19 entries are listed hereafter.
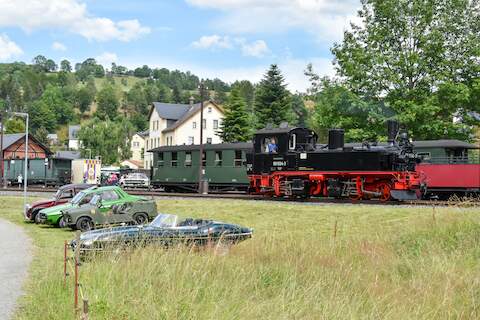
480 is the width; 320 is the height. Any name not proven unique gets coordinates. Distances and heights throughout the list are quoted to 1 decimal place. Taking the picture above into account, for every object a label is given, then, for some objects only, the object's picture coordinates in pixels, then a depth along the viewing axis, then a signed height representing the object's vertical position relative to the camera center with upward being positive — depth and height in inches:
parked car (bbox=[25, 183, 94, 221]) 898.1 -47.4
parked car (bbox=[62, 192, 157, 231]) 755.4 -55.9
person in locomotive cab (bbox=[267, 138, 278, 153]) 1023.3 +42.0
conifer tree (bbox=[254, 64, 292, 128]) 2640.3 +314.1
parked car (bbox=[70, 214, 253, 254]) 465.1 -53.8
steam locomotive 895.7 +5.5
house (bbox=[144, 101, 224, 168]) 3420.3 +282.3
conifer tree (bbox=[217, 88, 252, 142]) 2544.3 +212.9
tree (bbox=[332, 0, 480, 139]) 1244.5 +243.8
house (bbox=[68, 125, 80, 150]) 6274.6 +330.4
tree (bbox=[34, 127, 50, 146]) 4776.1 +283.1
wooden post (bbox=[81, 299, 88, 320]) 258.4 -61.3
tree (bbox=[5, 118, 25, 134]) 5027.1 +377.4
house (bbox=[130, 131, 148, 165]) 5214.1 +217.1
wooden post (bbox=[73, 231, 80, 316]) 308.0 -51.6
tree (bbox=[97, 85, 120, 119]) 7667.3 +868.8
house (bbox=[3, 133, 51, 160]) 2910.9 +118.9
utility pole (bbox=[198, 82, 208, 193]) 1355.8 -6.0
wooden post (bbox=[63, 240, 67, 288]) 373.9 -69.1
